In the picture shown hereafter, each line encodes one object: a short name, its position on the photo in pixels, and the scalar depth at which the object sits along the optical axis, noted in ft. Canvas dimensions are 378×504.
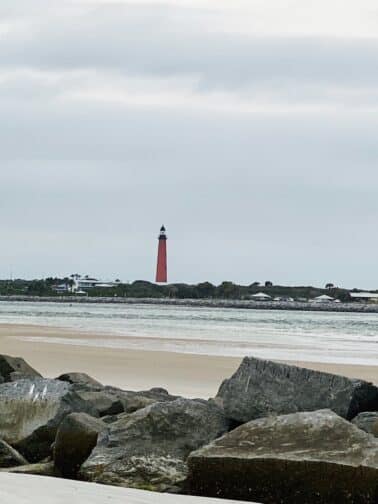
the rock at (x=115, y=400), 59.36
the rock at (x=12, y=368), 72.23
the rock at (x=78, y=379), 74.69
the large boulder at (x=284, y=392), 51.06
